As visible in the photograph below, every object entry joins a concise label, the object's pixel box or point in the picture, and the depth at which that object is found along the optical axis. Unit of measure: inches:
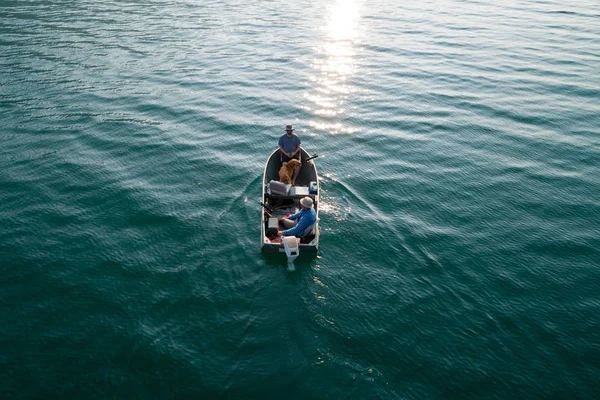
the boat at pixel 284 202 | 704.4
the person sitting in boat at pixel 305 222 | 715.6
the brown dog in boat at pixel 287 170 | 862.5
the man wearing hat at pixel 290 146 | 930.0
